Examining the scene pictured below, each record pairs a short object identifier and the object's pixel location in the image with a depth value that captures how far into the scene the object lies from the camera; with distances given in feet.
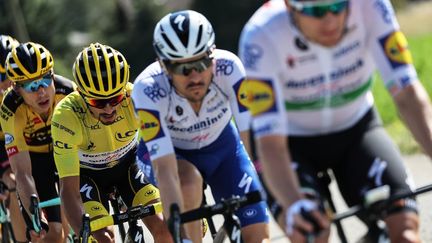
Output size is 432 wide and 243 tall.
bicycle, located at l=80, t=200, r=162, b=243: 45.65
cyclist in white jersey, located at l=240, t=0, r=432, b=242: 32.96
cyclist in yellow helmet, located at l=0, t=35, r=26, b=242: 70.69
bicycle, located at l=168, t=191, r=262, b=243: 38.42
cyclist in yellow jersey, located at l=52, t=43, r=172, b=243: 50.49
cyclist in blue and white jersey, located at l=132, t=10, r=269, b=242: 41.45
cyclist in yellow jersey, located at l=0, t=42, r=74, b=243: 57.98
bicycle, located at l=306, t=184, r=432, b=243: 32.45
